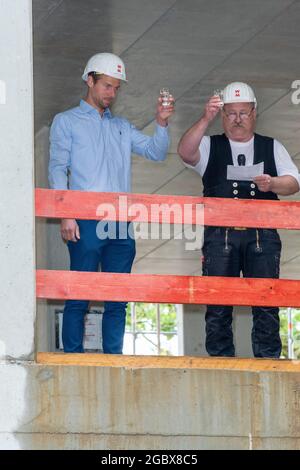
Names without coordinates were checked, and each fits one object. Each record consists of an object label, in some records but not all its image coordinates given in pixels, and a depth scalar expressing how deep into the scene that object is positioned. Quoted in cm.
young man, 1660
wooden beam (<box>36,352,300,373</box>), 1540
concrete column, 1526
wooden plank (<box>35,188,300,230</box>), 1609
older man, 1678
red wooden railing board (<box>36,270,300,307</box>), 1583
